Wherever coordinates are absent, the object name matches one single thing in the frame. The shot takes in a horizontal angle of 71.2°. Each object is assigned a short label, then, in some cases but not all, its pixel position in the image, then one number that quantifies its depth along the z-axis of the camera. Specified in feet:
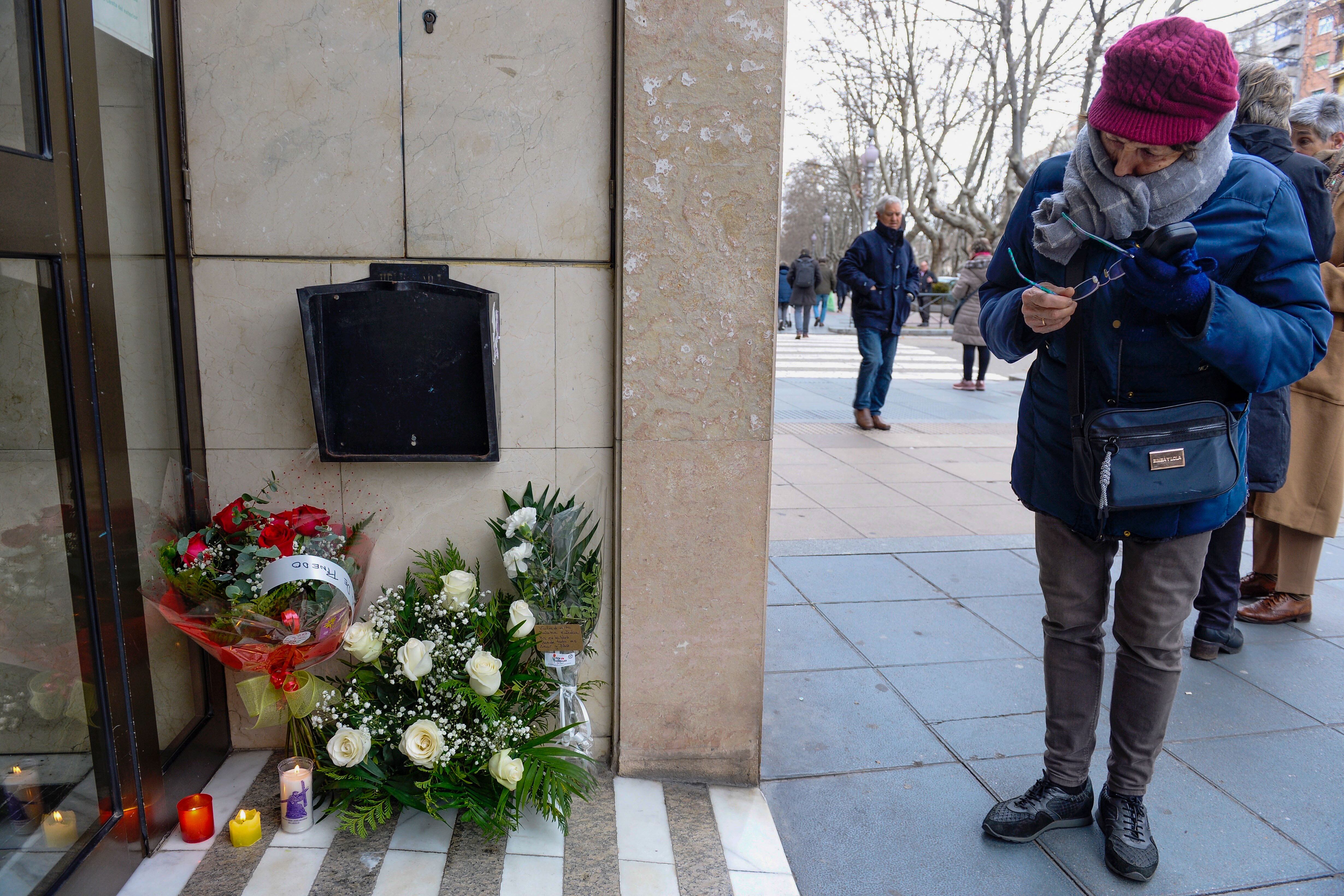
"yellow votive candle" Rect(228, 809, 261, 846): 7.96
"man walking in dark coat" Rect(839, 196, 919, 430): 28.35
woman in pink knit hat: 6.80
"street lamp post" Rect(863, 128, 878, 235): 89.25
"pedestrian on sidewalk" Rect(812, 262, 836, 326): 76.74
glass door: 6.52
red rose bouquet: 7.71
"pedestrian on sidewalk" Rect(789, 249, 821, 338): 70.18
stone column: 8.07
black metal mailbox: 8.19
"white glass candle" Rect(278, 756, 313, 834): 8.14
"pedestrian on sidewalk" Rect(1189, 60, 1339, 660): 10.73
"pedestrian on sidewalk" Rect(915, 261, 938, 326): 89.45
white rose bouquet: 8.09
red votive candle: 7.98
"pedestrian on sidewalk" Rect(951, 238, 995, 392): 38.24
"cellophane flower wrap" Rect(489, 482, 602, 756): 8.55
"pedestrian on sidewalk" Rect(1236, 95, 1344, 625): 12.62
